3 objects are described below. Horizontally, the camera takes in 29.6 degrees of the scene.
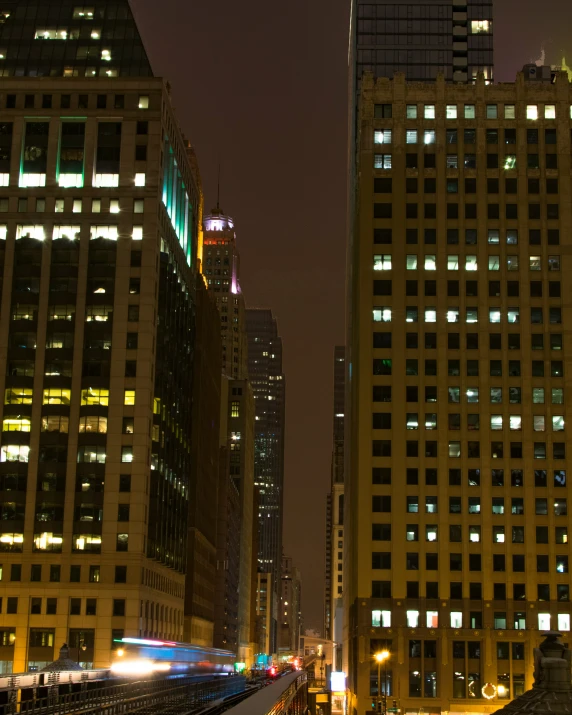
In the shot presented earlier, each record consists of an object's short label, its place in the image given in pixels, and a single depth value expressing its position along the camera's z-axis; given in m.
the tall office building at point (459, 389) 124.00
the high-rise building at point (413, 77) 198.88
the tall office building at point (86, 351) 133.00
